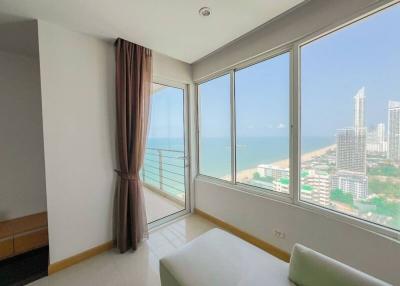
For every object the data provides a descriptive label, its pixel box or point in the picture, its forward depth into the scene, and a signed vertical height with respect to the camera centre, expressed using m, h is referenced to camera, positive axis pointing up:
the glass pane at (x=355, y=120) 1.34 +0.12
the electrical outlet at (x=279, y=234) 1.91 -1.07
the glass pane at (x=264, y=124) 2.00 +0.15
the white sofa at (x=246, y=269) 0.99 -0.89
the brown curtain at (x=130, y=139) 2.08 -0.02
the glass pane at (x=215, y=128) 2.65 +0.13
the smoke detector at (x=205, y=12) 1.60 +1.14
